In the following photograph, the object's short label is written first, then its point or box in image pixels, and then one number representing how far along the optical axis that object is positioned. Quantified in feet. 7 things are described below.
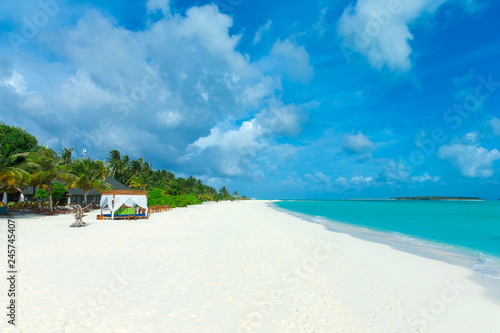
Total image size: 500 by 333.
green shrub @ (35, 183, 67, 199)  94.78
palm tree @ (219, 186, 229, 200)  370.69
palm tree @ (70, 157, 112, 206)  90.27
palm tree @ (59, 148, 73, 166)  164.55
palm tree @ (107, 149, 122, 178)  156.29
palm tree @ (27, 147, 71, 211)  73.10
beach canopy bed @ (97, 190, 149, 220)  68.39
